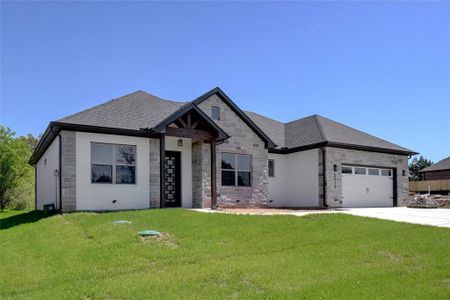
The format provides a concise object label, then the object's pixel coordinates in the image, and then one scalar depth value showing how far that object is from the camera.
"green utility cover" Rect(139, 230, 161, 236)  9.57
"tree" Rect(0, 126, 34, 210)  27.12
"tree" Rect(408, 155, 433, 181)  57.81
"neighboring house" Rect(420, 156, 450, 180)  39.50
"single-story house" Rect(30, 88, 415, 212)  15.09
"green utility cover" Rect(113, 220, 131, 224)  11.16
